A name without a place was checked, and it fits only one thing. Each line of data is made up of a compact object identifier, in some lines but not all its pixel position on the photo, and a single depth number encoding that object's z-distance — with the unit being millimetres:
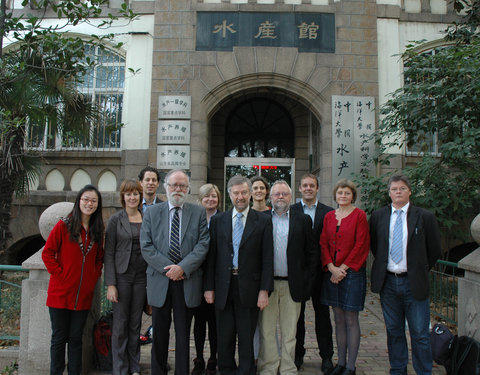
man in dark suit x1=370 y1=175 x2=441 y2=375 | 3664
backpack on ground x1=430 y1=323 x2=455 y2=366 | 3859
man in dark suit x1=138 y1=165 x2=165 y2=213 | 4688
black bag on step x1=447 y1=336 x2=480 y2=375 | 3650
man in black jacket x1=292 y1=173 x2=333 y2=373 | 4156
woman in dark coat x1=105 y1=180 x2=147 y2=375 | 3754
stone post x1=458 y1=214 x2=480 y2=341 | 3936
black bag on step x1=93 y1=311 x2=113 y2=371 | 4043
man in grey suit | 3602
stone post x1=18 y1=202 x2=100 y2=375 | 3893
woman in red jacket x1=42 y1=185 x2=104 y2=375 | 3537
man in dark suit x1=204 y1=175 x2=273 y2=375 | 3635
